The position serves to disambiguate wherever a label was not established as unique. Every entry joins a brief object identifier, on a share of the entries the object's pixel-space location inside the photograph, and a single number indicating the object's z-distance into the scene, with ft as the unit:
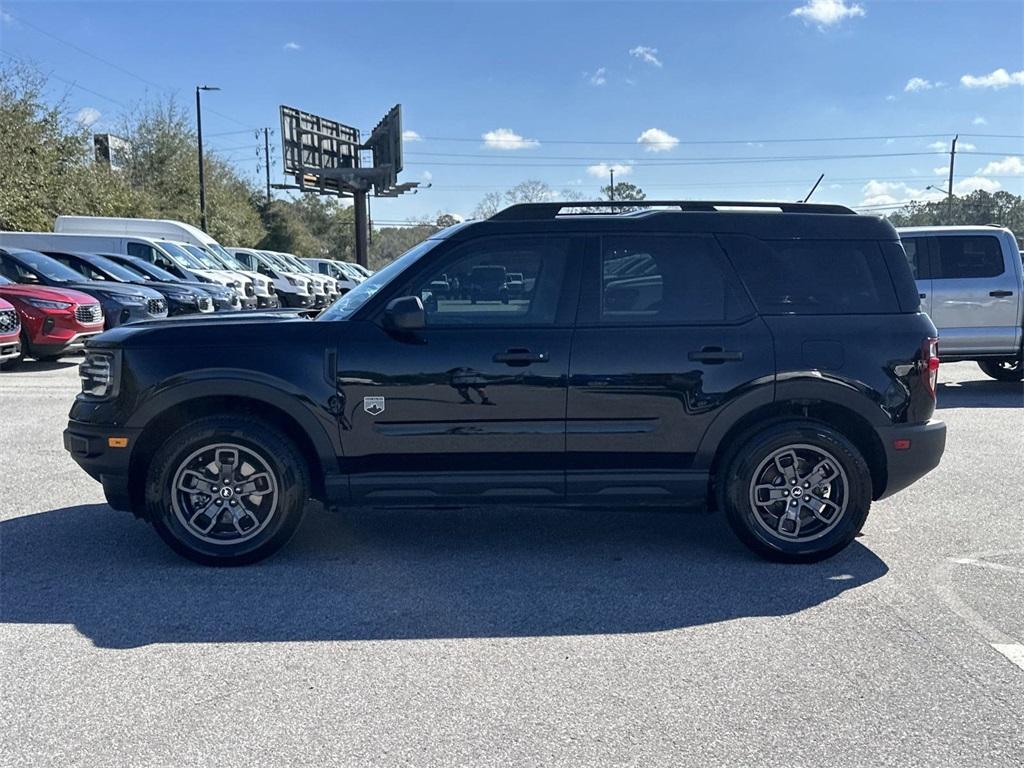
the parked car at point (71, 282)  43.91
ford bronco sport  14.57
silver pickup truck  34.30
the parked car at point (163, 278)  53.36
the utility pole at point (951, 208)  207.00
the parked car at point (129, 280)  48.42
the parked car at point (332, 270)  106.63
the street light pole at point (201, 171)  120.64
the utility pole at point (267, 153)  214.48
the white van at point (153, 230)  72.79
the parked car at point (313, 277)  84.74
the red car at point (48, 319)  39.73
